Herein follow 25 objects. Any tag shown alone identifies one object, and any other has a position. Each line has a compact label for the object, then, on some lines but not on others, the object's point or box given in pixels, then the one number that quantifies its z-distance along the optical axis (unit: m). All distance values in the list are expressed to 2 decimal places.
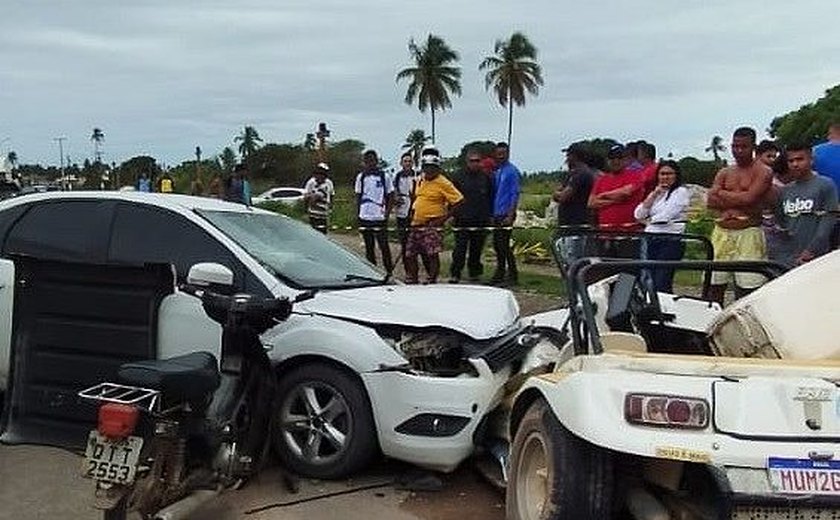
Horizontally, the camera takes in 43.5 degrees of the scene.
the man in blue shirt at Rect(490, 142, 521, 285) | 12.30
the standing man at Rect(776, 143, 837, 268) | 7.54
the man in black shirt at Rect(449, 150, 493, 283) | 12.42
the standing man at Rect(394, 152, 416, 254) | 13.50
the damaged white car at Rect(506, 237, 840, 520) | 3.64
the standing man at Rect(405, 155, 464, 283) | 11.90
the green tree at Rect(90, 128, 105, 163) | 65.26
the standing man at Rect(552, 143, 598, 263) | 11.31
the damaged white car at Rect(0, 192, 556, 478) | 5.41
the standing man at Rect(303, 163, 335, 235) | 14.25
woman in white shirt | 9.20
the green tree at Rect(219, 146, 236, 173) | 60.00
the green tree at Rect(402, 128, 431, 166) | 70.64
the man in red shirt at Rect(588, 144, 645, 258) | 9.92
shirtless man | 8.13
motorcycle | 4.24
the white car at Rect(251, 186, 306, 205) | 41.12
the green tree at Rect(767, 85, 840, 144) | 43.00
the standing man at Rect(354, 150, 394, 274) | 13.03
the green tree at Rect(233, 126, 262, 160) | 76.88
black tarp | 5.53
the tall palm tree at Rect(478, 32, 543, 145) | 70.06
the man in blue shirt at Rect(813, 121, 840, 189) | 8.40
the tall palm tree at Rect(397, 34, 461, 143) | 71.75
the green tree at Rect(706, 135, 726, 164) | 60.84
